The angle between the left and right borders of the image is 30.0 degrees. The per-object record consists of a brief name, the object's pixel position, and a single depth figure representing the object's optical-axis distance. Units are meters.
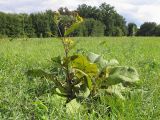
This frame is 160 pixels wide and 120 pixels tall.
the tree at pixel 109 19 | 43.81
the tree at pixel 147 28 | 55.63
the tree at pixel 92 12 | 29.63
